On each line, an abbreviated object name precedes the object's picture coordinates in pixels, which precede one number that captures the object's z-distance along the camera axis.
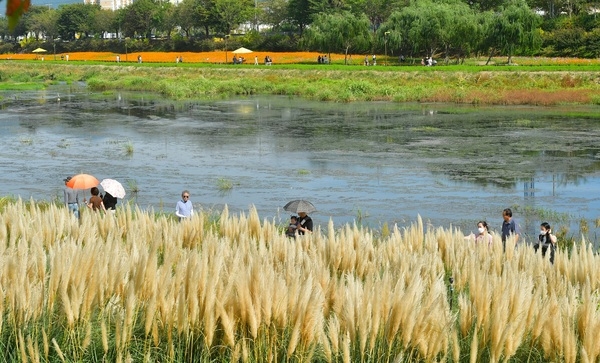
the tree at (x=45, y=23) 122.25
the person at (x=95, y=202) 15.06
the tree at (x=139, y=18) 108.12
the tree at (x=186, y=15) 103.08
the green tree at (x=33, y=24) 123.12
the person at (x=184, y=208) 15.02
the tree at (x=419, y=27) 63.75
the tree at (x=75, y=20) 116.75
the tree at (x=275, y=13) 106.26
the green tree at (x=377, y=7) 93.25
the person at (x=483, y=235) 12.65
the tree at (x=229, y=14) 96.81
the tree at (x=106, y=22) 111.72
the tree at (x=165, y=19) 106.06
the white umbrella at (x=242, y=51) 80.85
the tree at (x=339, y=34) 69.00
